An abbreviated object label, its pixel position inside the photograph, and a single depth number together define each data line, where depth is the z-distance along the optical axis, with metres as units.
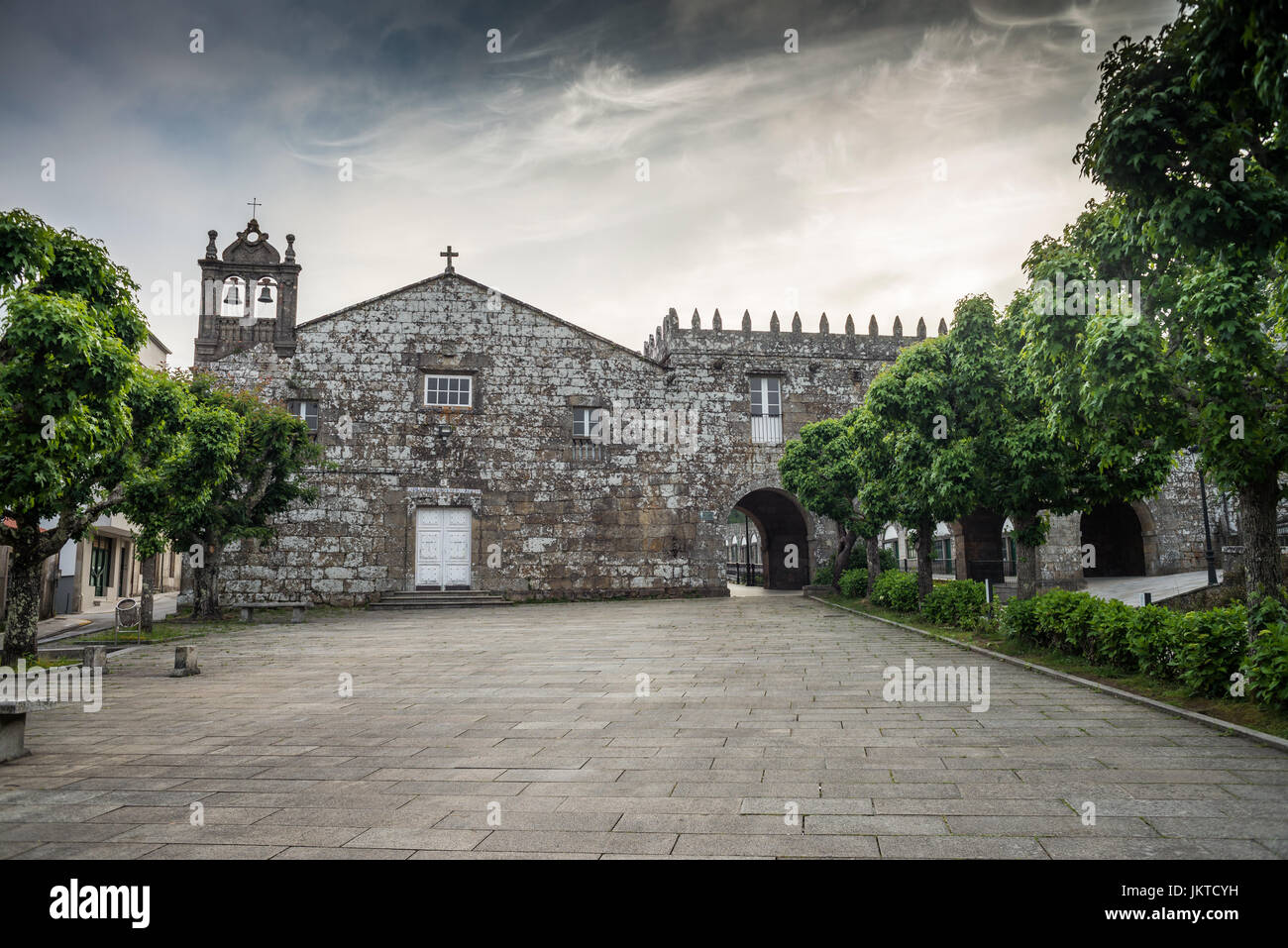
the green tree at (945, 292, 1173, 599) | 12.03
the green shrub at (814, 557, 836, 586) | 26.58
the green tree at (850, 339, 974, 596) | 13.44
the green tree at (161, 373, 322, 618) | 16.75
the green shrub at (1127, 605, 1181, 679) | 8.53
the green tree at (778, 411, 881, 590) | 22.45
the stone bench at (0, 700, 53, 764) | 6.36
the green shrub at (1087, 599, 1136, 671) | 9.39
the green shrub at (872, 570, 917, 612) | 18.30
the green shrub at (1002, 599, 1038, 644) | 11.74
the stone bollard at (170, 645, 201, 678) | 11.17
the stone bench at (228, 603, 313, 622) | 20.12
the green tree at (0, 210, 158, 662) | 9.41
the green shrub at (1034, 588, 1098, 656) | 10.45
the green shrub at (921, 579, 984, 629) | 14.97
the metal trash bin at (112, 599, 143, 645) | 15.70
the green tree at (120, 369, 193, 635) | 12.34
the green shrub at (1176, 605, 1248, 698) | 7.63
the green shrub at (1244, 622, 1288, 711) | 6.64
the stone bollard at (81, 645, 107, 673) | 11.54
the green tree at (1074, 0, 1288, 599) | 5.29
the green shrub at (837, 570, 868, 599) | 23.50
